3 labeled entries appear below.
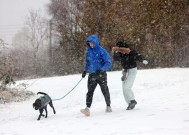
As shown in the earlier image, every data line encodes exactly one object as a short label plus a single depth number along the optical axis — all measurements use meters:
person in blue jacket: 10.07
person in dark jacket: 10.23
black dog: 10.64
